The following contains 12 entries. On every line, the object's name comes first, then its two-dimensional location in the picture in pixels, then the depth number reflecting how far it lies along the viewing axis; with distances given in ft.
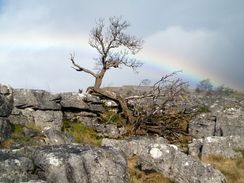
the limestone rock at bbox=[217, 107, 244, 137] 49.61
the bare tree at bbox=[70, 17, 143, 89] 64.03
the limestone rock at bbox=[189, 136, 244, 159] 39.84
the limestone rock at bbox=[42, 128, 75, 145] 37.70
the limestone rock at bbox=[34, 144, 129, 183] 22.96
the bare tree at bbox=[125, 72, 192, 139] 52.86
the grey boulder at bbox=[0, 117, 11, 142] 36.92
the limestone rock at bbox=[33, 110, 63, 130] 48.22
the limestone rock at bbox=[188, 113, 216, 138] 51.54
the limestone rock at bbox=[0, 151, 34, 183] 21.53
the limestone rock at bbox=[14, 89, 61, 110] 48.53
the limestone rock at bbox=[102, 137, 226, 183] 29.65
